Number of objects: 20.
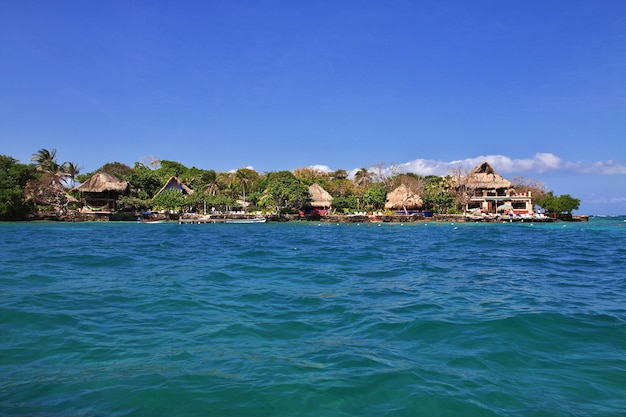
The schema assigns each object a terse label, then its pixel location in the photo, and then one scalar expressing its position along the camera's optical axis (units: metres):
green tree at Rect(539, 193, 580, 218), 61.44
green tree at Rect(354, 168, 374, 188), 79.00
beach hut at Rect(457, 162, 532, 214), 60.34
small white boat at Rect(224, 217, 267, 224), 52.59
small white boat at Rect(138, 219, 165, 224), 52.66
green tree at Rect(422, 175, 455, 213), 59.44
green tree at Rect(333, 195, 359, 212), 60.84
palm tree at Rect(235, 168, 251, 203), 69.12
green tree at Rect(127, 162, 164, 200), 61.44
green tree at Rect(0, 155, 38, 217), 47.19
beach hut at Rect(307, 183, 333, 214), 60.92
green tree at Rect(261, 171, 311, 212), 56.03
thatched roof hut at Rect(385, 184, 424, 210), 60.59
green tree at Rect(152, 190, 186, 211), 56.66
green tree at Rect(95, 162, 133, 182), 71.69
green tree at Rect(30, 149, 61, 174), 64.38
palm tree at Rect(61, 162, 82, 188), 67.38
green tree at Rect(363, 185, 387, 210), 60.84
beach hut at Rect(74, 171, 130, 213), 57.44
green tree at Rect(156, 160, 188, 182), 70.62
